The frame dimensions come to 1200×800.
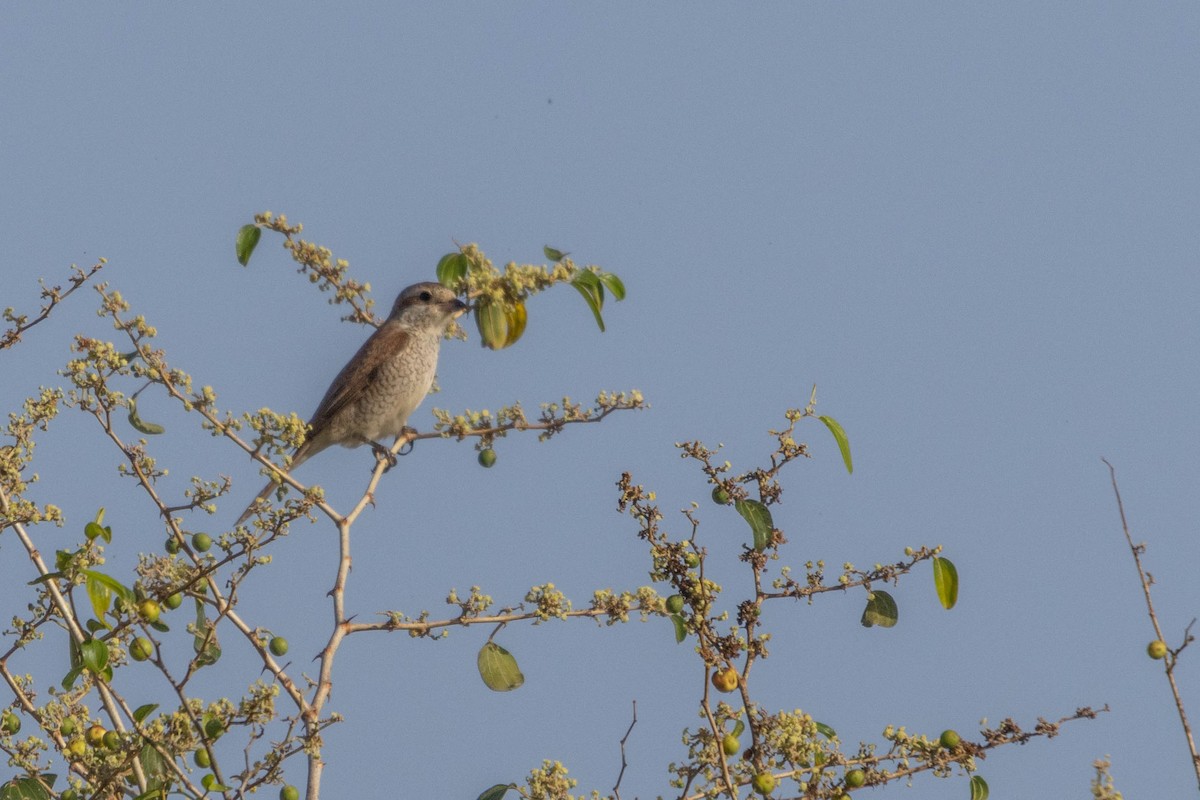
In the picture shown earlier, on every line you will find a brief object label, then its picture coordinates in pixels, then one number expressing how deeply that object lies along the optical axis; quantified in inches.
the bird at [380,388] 569.6
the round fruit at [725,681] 277.7
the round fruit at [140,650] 287.9
